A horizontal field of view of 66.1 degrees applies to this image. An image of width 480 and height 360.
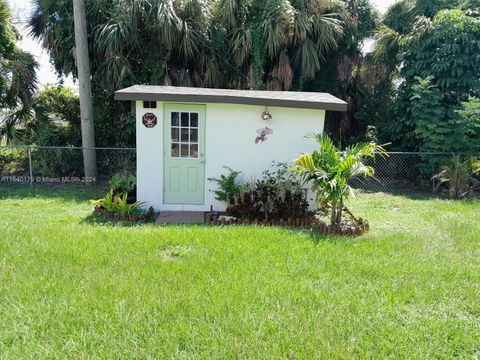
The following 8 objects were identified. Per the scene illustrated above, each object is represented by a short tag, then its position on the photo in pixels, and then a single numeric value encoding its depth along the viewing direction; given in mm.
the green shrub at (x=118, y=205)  6418
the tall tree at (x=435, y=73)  9523
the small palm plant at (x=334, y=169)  5680
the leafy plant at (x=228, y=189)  6766
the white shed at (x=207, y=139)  6855
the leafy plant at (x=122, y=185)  7221
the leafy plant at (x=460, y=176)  8820
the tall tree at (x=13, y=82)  9984
